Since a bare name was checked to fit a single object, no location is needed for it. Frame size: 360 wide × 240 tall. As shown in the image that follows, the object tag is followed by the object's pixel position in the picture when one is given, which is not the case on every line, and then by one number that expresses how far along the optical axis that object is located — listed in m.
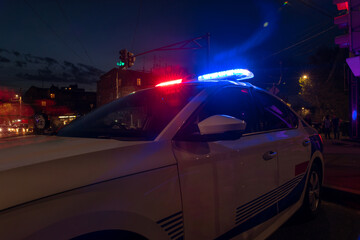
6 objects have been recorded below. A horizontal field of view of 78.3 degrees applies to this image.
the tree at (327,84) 26.47
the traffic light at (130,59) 13.07
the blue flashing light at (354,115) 13.77
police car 0.94
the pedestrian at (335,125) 14.85
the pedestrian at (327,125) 14.46
